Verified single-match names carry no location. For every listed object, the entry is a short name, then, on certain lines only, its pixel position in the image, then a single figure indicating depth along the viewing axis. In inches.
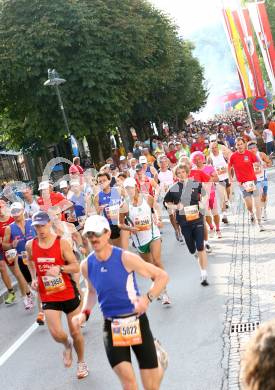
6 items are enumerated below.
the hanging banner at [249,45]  1108.5
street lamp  885.2
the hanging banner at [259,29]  1112.8
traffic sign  1000.9
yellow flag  1120.8
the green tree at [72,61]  1149.1
